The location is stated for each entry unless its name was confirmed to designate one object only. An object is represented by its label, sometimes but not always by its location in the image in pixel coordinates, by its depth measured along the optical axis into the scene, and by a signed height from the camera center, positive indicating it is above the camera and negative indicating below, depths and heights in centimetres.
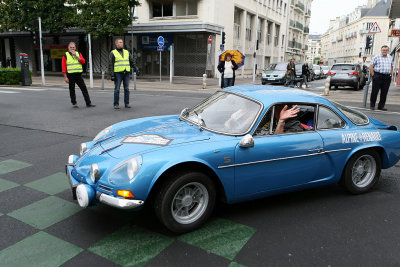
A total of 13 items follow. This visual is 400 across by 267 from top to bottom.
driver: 363 -54
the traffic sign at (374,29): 1266 +158
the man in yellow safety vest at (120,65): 955 +1
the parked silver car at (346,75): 1975 -24
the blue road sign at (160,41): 2228 +163
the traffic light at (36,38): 2019 +149
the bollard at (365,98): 1174 -92
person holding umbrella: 1209 +0
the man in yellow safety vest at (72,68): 972 -12
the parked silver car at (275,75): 2255 -39
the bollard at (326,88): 1620 -85
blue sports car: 290 -82
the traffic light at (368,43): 1394 +116
